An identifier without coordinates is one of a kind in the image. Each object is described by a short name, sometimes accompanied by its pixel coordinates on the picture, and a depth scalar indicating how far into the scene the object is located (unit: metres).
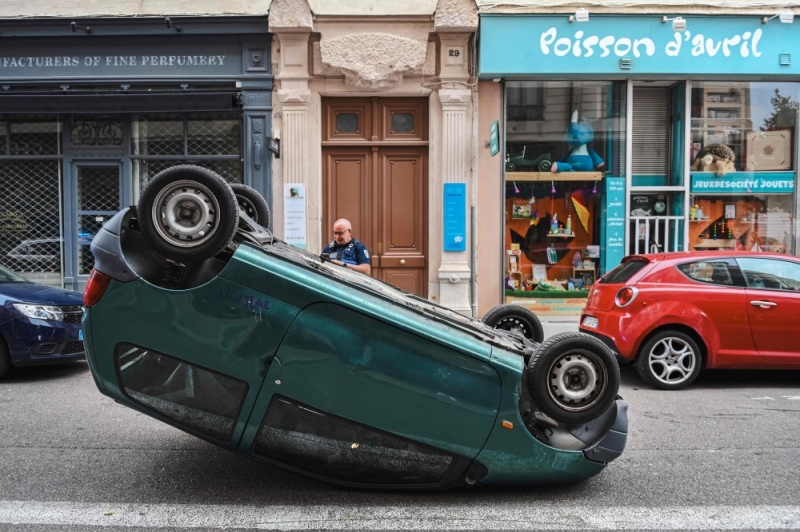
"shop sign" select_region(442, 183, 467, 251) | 12.05
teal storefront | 12.37
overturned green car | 3.88
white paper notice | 12.09
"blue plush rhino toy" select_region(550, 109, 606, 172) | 12.43
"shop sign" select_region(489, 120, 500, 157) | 11.16
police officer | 7.81
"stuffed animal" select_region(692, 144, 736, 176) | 12.48
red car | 7.73
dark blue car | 7.64
